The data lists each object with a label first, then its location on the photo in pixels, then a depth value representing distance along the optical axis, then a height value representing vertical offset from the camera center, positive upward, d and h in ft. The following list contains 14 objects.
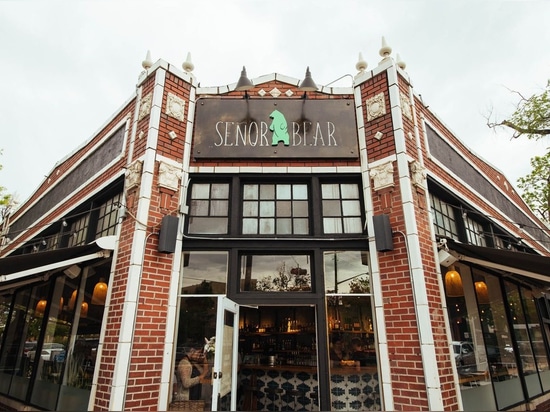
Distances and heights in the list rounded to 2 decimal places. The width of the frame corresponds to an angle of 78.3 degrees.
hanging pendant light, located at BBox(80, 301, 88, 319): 19.94 +1.23
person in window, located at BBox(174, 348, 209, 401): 16.12 -1.95
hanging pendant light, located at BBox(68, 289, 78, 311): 21.24 +1.90
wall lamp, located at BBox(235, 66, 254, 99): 19.69 +13.65
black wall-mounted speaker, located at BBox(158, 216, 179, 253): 16.90 +4.66
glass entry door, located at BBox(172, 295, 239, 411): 15.46 -0.89
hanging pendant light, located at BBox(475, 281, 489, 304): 20.97 +2.30
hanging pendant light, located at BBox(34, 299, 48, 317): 24.80 +1.76
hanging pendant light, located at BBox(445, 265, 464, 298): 18.52 +2.50
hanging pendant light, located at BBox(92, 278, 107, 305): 19.10 +2.11
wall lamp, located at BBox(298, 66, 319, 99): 19.52 +13.39
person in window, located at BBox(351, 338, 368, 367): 16.56 -1.01
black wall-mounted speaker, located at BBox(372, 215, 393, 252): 16.80 +4.63
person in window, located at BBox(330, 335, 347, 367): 16.71 -0.97
